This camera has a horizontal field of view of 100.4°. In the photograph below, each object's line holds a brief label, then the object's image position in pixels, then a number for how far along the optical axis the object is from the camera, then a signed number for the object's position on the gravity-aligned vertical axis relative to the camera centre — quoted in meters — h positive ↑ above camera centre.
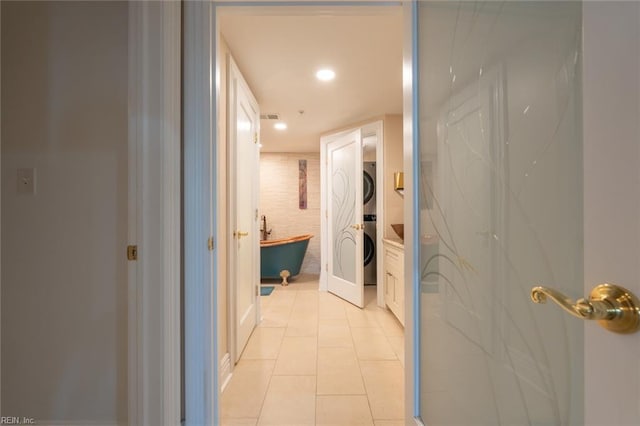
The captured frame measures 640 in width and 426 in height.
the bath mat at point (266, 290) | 3.78 -1.16
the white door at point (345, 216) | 3.34 -0.06
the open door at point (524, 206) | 0.38 +0.01
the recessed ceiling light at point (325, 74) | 2.22 +1.17
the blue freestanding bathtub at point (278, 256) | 4.30 -0.73
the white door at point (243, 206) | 1.97 +0.05
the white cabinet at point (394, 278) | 2.67 -0.73
